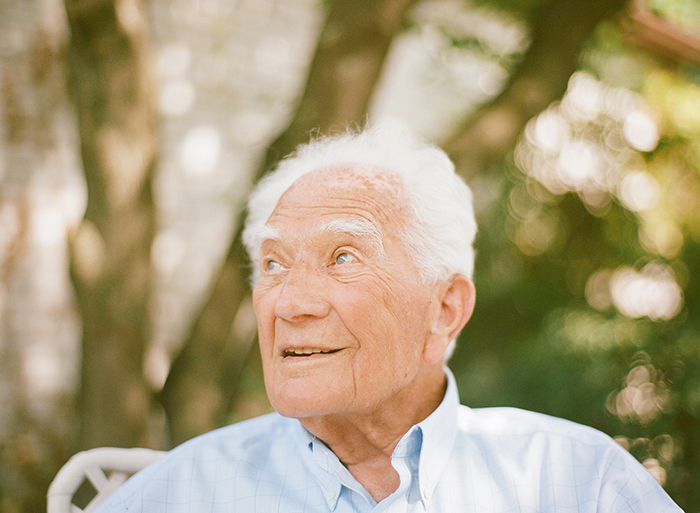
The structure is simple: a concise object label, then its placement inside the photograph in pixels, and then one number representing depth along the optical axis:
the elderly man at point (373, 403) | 1.32
